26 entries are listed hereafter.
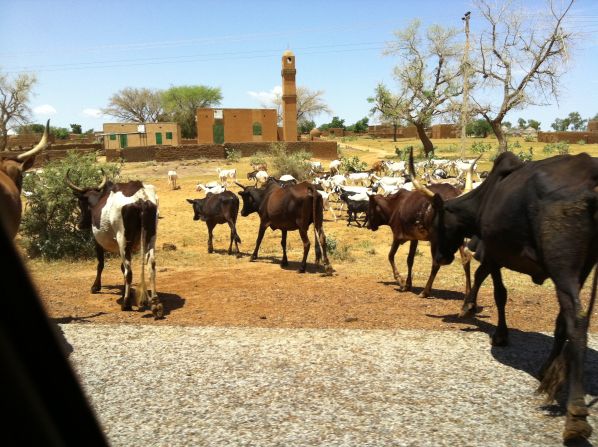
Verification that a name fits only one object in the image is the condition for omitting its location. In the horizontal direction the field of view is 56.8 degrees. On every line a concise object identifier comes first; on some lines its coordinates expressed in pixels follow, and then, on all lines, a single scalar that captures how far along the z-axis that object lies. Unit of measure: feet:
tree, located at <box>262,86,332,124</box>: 290.35
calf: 53.06
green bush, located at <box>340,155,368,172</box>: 110.37
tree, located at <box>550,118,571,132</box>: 402.52
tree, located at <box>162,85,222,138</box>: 267.80
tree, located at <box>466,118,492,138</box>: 266.98
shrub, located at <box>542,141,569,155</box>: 148.61
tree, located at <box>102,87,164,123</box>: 287.07
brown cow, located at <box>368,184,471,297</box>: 33.59
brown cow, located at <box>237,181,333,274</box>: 42.47
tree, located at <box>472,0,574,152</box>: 121.39
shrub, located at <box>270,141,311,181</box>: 103.50
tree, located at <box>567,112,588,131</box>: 417.81
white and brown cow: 29.78
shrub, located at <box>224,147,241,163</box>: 135.74
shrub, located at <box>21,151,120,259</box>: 50.65
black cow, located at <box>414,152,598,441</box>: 15.66
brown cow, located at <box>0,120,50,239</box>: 23.58
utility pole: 116.00
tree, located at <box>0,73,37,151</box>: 203.21
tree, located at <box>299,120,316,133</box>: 294.41
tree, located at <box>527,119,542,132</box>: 370.35
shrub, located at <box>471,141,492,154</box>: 156.04
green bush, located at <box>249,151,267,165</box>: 119.34
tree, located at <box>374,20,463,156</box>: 159.33
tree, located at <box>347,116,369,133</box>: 296.10
